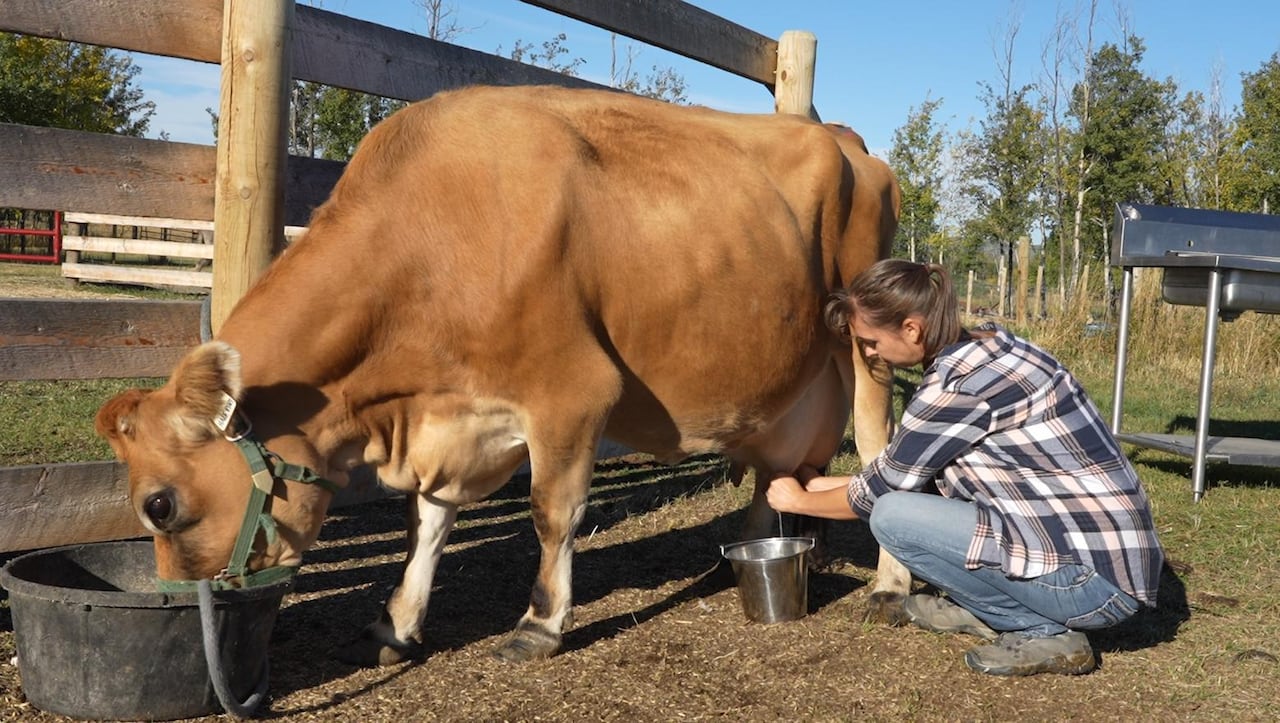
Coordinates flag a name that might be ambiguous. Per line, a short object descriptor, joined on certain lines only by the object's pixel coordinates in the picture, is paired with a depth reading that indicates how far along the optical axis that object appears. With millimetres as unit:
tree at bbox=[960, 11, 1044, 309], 30516
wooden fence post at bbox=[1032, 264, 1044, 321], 17159
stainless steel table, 6977
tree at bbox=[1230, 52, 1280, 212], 26422
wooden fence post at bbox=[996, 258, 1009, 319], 24609
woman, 3787
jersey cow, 3480
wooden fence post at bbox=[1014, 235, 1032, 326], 17453
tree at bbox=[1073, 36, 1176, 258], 29391
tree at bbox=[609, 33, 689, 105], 23031
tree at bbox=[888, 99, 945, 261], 34031
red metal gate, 25591
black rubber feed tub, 3146
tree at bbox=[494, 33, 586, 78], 22627
